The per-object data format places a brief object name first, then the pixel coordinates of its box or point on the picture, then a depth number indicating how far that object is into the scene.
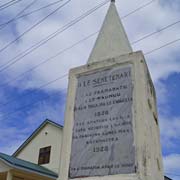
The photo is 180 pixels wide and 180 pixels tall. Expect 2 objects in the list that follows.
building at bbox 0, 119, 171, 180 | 12.14
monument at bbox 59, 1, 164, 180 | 4.54
